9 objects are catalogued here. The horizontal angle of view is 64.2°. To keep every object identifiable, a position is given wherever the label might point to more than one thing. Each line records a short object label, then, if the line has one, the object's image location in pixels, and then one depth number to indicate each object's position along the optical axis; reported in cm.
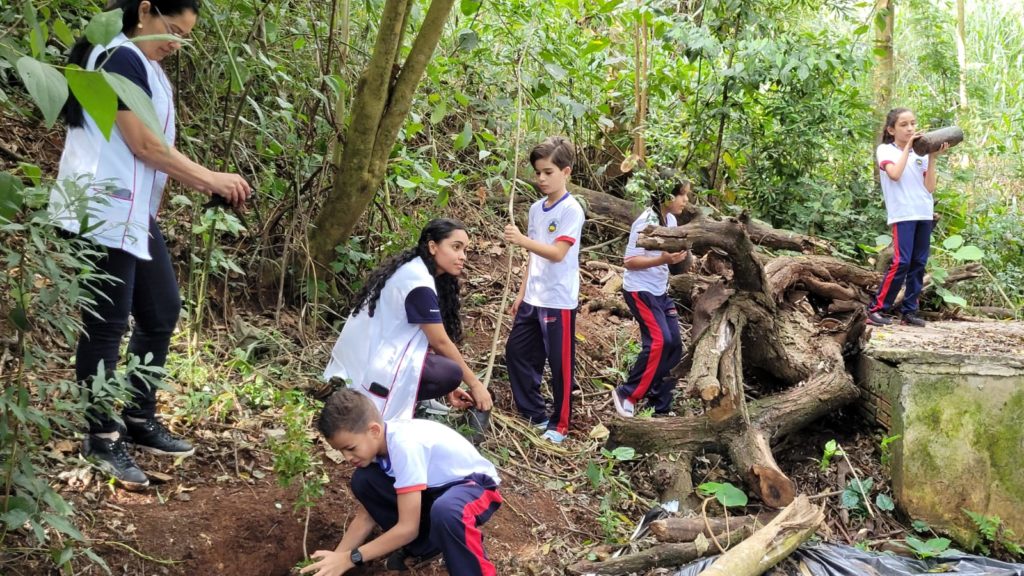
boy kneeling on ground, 263
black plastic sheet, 326
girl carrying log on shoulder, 536
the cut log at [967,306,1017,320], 648
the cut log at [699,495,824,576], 307
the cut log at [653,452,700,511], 383
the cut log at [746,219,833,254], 615
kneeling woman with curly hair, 343
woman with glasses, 265
